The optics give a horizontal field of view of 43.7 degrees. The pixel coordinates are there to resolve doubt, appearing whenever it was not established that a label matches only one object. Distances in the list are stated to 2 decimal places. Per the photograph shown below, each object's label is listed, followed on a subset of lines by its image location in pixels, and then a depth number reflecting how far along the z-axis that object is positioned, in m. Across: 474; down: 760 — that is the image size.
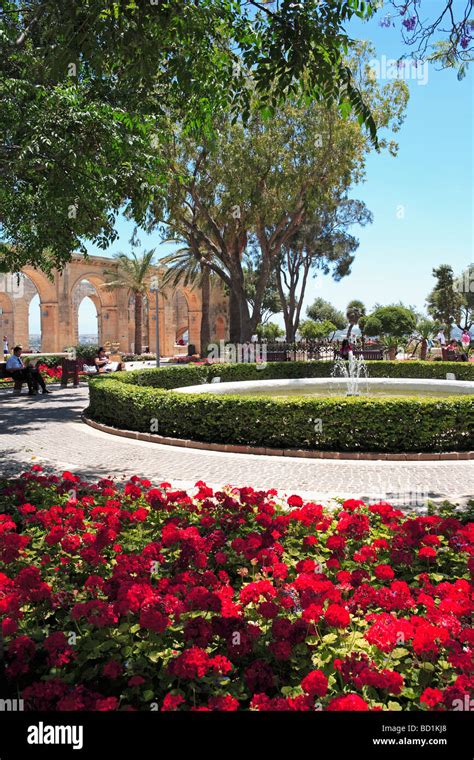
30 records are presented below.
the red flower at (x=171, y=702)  2.04
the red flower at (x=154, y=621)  2.45
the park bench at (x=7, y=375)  17.70
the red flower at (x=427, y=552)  3.41
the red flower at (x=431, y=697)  1.98
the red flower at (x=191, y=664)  2.20
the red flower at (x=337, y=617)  2.44
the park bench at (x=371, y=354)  28.83
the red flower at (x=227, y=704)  2.07
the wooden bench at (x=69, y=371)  20.30
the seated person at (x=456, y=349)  25.30
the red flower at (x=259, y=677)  2.31
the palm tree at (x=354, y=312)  41.72
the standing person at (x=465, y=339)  32.19
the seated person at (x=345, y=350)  22.97
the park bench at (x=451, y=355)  26.22
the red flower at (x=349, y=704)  1.91
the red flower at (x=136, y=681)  2.27
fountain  20.33
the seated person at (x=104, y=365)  21.67
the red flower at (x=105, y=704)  2.09
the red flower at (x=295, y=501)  4.18
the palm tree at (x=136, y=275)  37.44
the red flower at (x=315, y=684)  1.97
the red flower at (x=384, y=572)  2.91
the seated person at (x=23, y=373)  17.47
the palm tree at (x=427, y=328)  41.45
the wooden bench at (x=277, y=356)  27.58
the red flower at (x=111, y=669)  2.29
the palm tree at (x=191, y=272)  33.84
